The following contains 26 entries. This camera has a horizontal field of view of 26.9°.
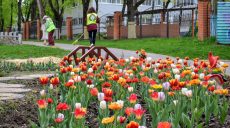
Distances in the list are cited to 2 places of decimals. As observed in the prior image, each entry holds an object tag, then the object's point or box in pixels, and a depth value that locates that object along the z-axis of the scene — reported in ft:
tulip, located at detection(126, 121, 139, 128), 8.66
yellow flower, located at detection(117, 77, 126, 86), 15.26
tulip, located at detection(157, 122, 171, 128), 8.48
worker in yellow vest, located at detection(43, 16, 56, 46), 85.76
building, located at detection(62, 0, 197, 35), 197.88
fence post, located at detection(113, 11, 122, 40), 121.90
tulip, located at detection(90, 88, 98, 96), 13.73
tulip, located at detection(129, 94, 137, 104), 12.17
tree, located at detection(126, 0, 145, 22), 122.31
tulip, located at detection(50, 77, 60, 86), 14.78
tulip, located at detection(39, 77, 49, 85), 14.70
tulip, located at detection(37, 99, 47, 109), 12.01
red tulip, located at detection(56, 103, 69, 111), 11.33
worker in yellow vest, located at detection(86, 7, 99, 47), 58.23
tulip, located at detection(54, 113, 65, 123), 10.96
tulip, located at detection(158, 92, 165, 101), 12.78
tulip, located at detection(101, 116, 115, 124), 9.42
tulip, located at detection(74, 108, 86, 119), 10.39
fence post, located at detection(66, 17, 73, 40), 143.43
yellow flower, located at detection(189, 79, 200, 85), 14.92
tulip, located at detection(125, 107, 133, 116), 10.94
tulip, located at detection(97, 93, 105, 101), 12.41
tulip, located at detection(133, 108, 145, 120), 10.21
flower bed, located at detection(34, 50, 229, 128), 12.04
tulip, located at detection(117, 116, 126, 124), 10.19
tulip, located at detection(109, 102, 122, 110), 10.45
